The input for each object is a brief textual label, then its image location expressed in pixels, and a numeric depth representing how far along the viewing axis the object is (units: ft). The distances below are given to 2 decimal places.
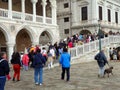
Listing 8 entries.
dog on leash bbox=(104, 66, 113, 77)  25.20
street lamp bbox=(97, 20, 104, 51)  48.56
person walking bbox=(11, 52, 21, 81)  22.44
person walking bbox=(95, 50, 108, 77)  24.40
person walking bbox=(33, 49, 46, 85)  19.86
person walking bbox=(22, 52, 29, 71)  32.42
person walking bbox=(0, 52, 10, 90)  13.96
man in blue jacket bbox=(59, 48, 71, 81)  21.79
